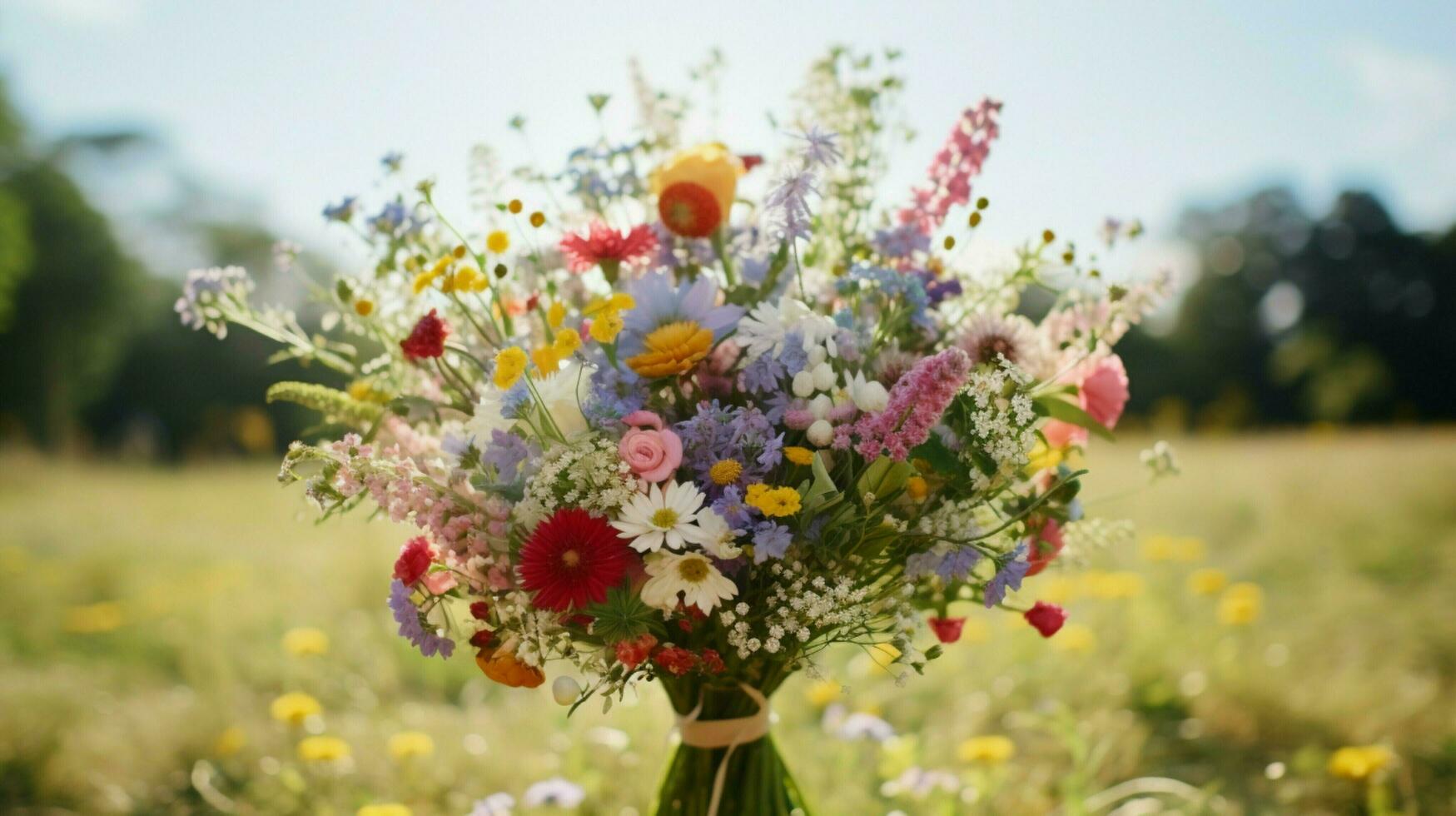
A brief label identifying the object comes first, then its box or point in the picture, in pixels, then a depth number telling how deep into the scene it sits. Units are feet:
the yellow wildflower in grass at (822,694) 8.77
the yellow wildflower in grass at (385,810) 5.95
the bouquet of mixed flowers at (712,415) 3.42
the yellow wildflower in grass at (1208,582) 10.33
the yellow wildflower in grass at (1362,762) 6.91
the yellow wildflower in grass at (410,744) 6.96
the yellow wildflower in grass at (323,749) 6.81
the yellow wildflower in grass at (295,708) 7.32
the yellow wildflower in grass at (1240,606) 9.68
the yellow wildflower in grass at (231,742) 8.26
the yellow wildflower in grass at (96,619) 12.40
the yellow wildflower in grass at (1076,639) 9.54
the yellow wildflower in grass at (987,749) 6.97
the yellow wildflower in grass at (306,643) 8.48
